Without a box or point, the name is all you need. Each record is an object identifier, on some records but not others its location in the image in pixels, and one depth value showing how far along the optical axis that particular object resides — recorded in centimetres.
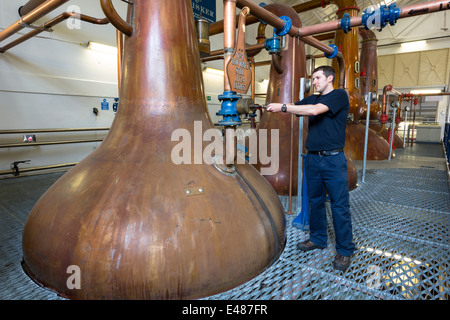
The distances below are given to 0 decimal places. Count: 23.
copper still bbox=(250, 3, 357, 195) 321
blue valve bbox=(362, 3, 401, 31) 172
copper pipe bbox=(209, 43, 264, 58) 347
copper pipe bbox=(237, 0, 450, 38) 158
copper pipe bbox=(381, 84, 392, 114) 655
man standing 171
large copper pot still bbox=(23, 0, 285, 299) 124
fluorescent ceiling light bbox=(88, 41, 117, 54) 495
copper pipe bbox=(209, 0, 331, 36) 432
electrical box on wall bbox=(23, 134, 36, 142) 395
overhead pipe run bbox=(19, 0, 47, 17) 332
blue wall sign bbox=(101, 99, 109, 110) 521
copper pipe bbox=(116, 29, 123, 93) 213
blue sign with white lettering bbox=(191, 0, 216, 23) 636
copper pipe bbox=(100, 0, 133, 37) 142
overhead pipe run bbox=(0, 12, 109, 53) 243
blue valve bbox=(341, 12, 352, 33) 193
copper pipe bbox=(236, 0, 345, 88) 167
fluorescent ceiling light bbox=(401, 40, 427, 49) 1246
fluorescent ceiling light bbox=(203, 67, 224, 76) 738
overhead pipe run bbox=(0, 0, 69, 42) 229
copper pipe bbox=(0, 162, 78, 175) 387
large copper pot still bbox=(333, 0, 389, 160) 498
